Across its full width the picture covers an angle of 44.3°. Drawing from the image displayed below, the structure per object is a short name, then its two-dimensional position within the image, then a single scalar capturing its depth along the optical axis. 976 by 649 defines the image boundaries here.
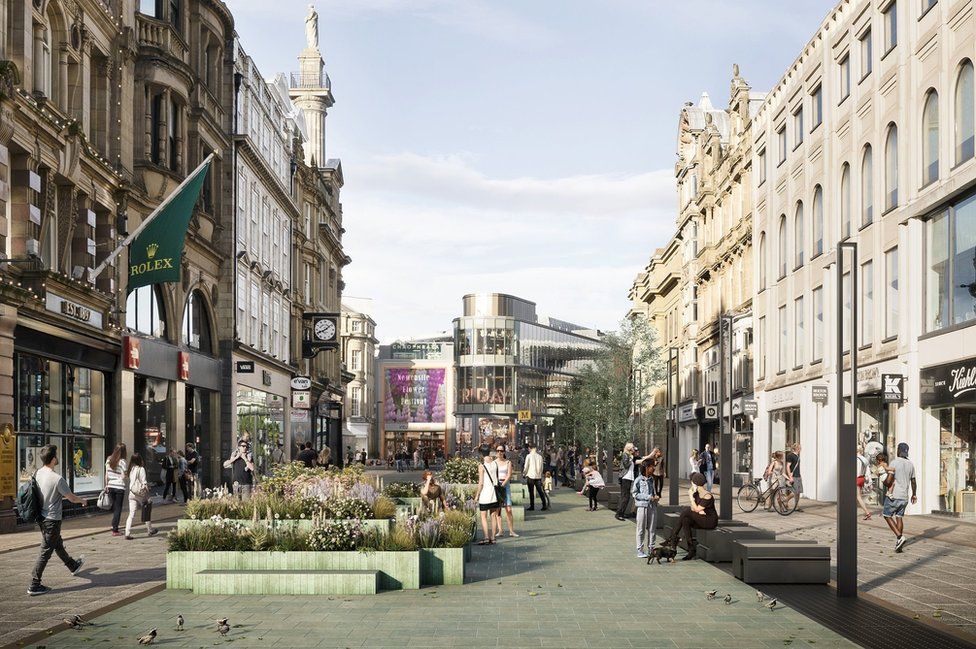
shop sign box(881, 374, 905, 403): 29.92
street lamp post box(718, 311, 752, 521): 23.26
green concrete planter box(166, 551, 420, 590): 15.17
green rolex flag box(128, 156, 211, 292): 30.44
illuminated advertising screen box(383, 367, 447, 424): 139.75
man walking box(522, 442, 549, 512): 31.97
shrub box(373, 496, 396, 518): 18.89
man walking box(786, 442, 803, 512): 31.12
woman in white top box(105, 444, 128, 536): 24.12
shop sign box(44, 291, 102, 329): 26.66
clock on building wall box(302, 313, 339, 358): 62.97
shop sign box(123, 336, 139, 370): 32.19
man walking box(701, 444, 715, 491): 38.97
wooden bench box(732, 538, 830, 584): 15.73
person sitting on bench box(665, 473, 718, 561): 19.30
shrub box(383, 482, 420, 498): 25.56
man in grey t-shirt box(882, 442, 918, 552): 20.92
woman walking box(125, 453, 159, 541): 23.09
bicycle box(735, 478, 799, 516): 30.77
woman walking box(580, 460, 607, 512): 33.03
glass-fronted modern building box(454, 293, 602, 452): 129.88
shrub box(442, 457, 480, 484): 34.16
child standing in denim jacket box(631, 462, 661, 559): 19.66
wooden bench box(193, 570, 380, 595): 14.62
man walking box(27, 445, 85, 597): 15.06
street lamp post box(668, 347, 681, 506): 27.92
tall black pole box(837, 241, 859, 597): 14.58
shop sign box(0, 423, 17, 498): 23.58
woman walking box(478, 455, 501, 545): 22.19
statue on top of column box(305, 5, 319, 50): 79.38
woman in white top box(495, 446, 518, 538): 23.66
